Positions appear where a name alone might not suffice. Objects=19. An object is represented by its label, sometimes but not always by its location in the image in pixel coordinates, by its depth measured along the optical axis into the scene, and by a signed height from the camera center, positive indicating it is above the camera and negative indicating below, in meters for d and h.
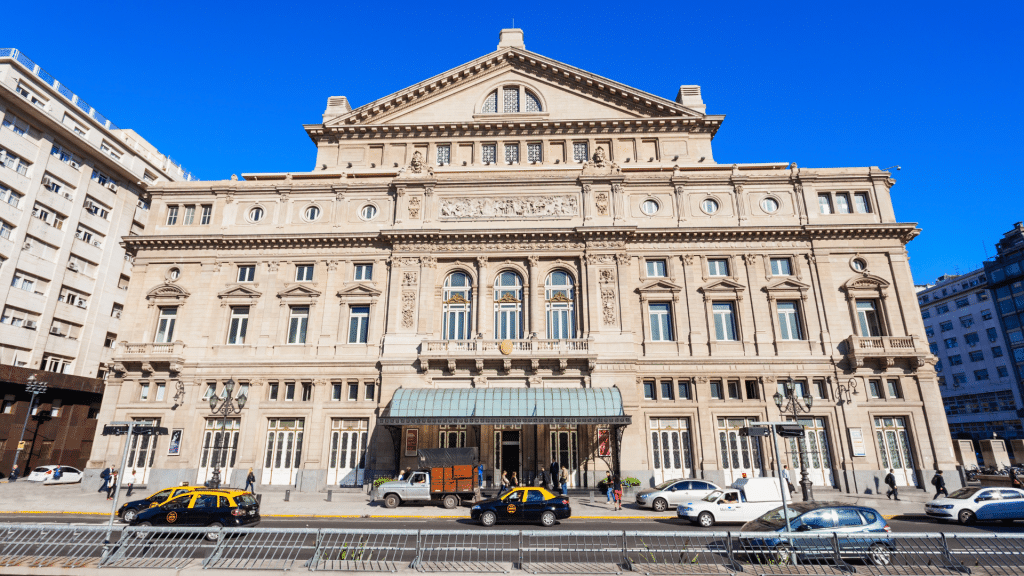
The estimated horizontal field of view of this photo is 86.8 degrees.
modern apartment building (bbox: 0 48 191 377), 43.59 +19.65
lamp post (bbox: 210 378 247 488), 32.40 +2.95
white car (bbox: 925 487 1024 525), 21.44 -1.82
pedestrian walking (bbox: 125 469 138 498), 32.64 -1.18
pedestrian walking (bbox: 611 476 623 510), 25.92 -1.79
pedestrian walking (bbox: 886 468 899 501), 27.80 -1.46
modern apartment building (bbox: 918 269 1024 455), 71.50 +13.25
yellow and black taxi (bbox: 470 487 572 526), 21.39 -1.92
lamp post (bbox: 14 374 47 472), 40.22 +4.88
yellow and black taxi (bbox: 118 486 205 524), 20.34 -1.66
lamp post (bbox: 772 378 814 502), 25.32 +2.79
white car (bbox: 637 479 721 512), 25.11 -1.60
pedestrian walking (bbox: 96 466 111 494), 31.08 -1.13
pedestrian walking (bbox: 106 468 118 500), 30.15 -1.55
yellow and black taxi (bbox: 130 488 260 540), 19.41 -1.87
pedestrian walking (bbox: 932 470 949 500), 27.19 -1.21
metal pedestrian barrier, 11.80 -2.18
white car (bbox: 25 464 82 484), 38.09 -1.21
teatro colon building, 32.38 +8.83
